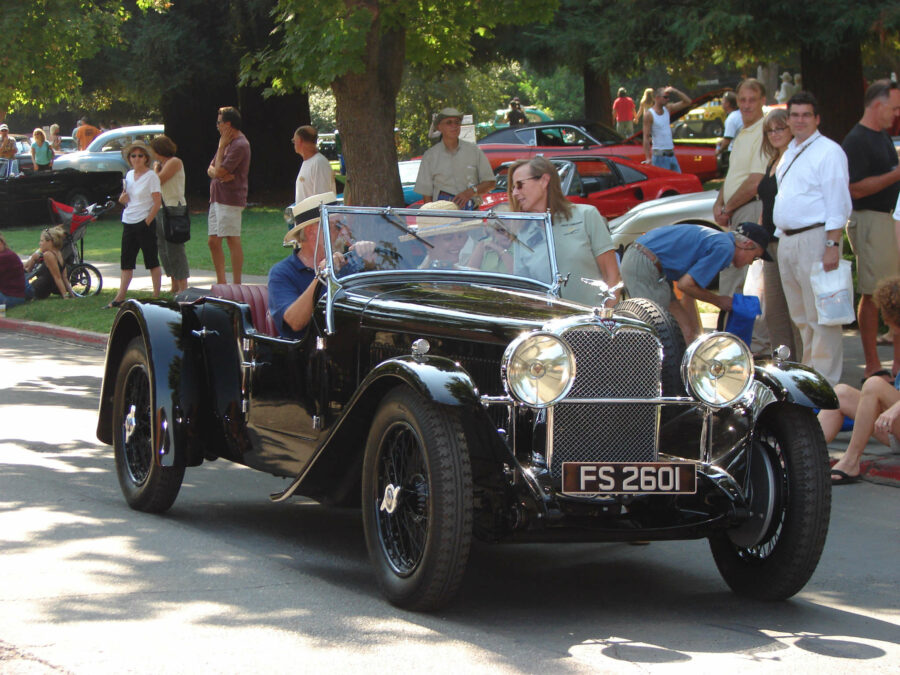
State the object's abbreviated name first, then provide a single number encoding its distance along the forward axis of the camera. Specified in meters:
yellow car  46.57
